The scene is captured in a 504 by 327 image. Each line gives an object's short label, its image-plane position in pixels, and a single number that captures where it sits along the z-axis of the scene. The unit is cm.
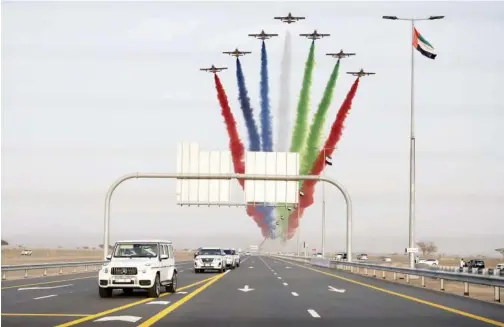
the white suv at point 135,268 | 2442
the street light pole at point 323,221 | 8662
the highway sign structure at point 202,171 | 5306
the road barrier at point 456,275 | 2423
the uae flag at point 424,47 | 4578
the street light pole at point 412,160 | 4281
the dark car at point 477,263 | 7483
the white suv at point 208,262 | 5294
